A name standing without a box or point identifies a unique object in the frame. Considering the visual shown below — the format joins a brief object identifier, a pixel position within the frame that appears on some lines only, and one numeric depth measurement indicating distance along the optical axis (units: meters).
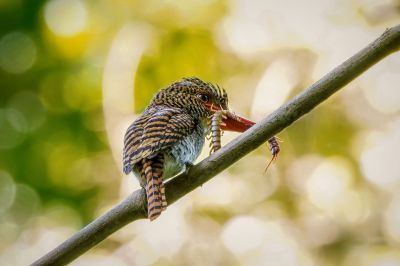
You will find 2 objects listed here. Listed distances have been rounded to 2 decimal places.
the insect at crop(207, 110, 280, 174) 4.67
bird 4.94
